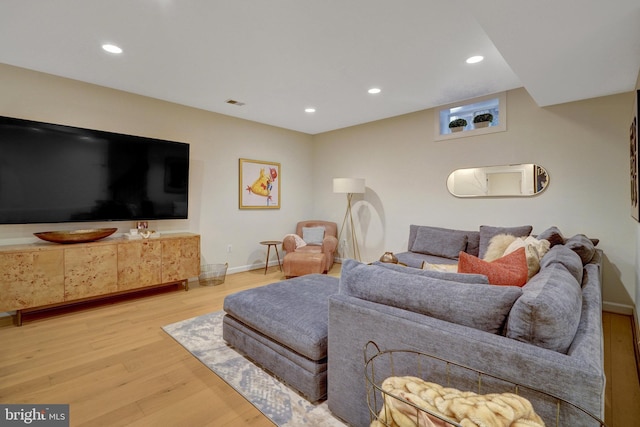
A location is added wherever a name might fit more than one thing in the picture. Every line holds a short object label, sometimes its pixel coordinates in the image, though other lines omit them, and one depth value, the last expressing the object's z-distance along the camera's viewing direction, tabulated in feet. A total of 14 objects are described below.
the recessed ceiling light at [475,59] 8.89
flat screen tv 9.52
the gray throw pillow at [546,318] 3.25
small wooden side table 15.38
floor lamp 15.61
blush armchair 14.10
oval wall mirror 11.57
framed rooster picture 15.98
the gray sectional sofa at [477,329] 3.03
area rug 5.35
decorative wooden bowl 9.83
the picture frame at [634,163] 6.75
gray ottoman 5.62
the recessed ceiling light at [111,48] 8.36
